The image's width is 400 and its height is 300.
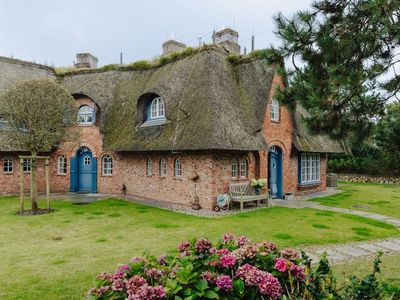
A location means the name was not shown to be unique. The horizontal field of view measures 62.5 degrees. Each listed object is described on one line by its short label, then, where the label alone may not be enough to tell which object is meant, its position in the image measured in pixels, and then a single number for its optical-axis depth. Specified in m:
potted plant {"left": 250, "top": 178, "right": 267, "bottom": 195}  14.34
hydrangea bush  3.30
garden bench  13.65
